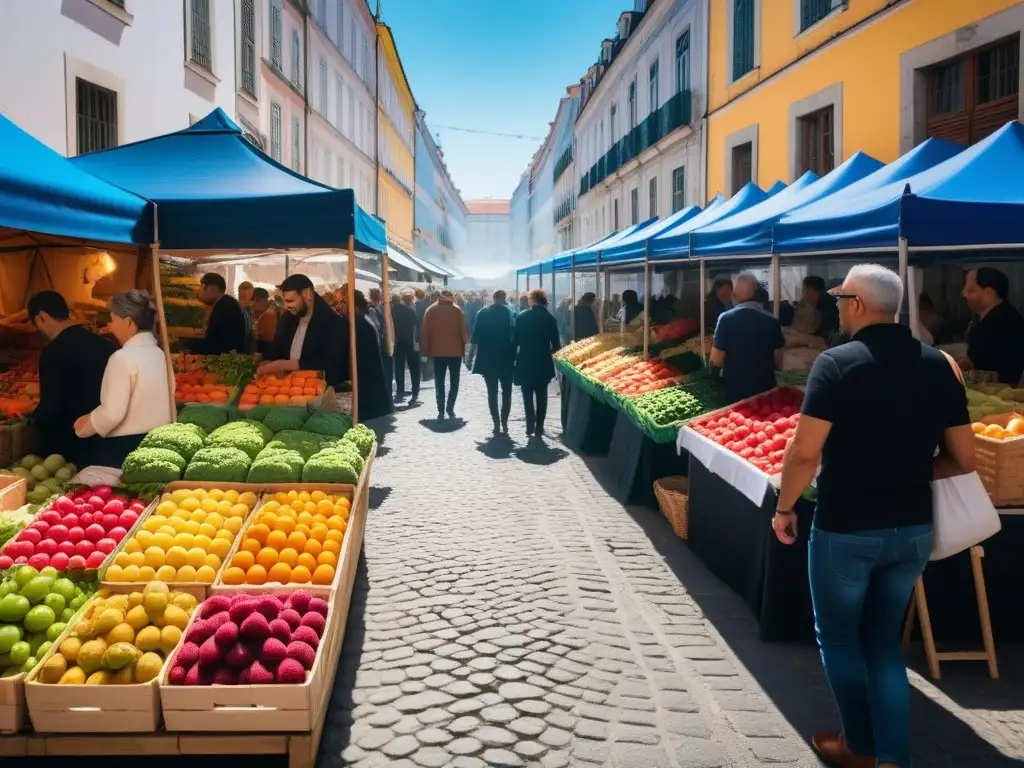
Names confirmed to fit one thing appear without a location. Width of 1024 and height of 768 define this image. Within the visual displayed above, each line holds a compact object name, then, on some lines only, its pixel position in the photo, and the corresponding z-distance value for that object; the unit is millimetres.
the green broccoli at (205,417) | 6848
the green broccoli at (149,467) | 5688
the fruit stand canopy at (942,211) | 5137
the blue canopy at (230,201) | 6844
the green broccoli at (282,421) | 7012
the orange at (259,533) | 5180
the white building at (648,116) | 20234
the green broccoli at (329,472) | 6051
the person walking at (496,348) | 13352
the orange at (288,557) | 4930
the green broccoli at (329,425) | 7023
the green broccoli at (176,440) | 6016
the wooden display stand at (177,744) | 3773
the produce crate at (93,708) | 3754
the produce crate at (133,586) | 4527
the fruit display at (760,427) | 6035
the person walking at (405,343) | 16547
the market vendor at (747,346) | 7590
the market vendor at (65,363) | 6016
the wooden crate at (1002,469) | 4898
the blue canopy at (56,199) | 4578
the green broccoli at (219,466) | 5898
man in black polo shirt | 3520
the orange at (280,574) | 4793
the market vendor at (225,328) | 9703
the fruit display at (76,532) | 4688
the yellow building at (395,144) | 41469
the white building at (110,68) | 10383
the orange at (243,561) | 4891
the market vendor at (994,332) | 6816
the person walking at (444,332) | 14070
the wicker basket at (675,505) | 7496
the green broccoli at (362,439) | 7004
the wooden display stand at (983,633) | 4828
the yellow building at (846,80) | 10250
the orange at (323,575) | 4793
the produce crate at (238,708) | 3756
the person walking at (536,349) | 12523
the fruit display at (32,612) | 3955
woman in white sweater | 5766
